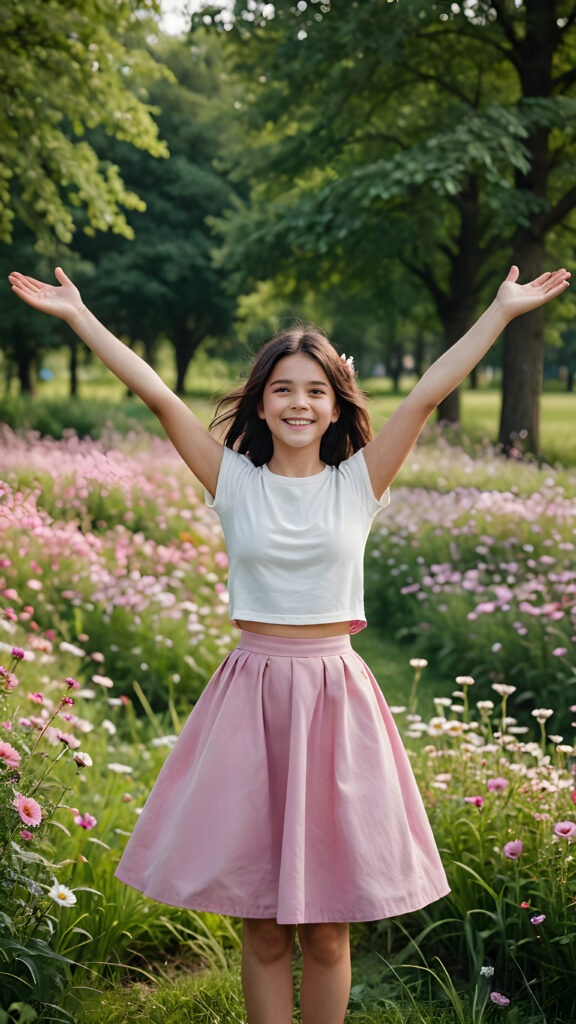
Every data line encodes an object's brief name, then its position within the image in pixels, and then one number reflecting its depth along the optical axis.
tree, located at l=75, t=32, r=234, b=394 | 25.69
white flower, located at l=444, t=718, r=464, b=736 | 3.20
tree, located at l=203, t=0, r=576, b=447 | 9.83
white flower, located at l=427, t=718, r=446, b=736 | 3.31
